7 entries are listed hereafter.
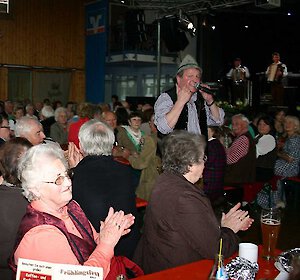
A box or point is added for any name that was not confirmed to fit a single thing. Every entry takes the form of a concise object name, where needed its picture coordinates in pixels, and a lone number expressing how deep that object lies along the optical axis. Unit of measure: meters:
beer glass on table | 2.04
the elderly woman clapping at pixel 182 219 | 1.99
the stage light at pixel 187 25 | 8.97
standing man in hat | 2.89
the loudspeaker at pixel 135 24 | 10.31
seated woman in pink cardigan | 1.57
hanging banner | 12.38
